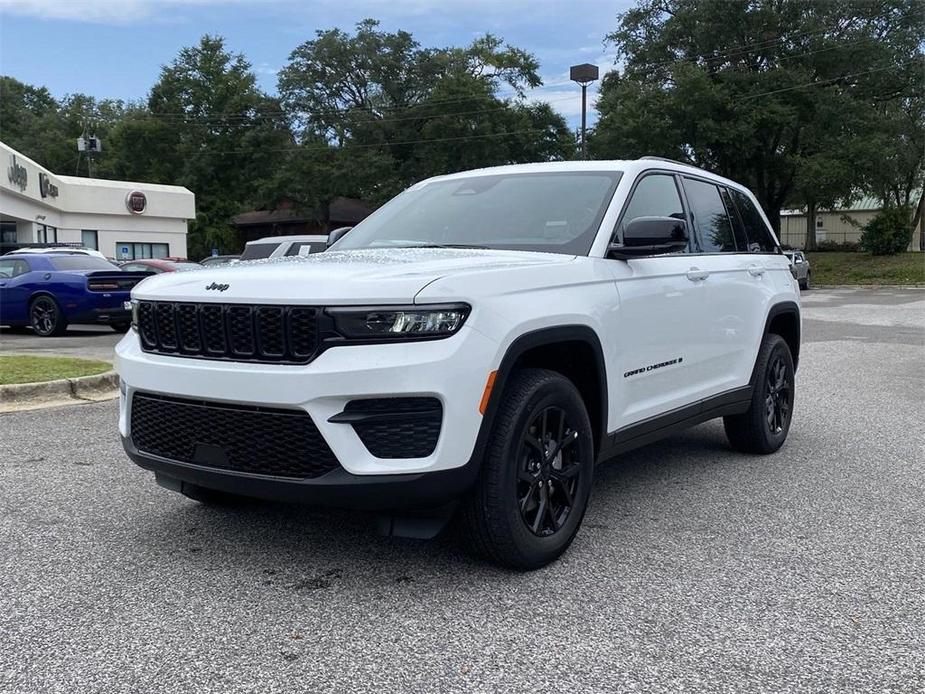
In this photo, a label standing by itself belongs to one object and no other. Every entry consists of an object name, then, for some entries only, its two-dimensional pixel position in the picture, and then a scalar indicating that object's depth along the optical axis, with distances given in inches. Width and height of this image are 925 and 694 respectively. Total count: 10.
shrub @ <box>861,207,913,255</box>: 1558.8
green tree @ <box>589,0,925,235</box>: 1439.5
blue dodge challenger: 589.3
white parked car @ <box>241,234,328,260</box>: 636.1
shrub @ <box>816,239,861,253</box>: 1997.3
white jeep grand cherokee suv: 131.6
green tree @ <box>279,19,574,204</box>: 1808.6
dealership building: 1326.3
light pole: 995.9
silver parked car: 1211.0
